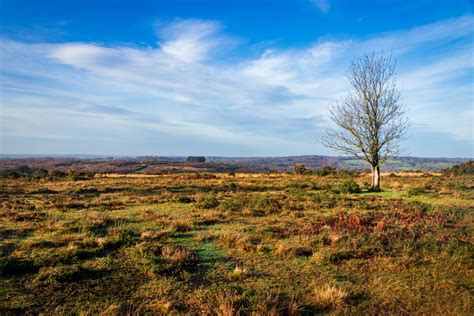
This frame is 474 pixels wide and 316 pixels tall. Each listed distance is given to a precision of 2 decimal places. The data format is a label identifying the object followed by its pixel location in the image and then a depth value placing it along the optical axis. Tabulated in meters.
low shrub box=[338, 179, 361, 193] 23.41
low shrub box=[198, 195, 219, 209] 16.96
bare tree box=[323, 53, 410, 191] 23.84
